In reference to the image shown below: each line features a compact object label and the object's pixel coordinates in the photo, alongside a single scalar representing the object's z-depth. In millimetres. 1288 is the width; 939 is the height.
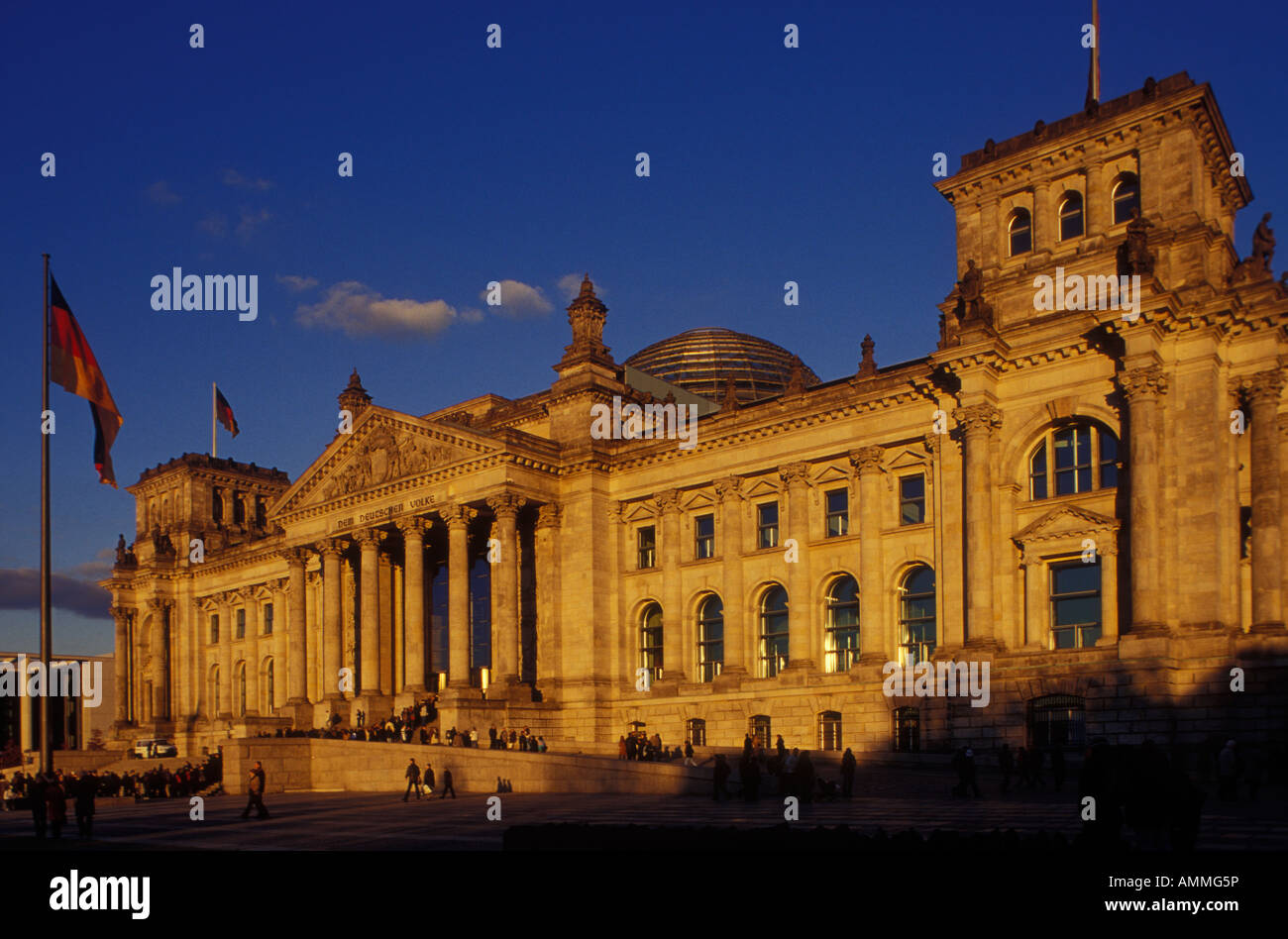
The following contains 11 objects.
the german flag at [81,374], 31516
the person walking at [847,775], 34781
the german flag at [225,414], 77875
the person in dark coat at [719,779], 35516
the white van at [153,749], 75125
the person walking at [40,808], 29625
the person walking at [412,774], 41000
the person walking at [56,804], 29047
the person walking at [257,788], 34625
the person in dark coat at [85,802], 29250
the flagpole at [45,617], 27828
